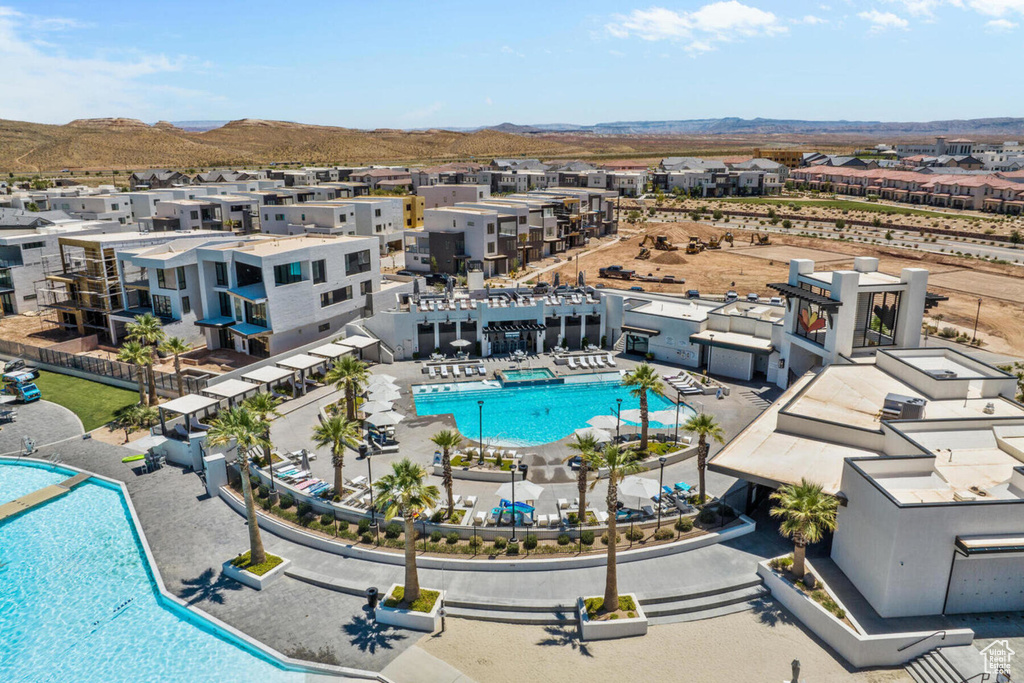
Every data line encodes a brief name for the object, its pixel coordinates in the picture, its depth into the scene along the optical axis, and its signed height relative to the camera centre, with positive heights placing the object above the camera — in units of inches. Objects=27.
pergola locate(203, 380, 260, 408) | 1571.1 -512.2
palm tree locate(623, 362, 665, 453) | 1428.4 -461.1
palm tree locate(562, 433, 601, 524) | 1055.1 -454.6
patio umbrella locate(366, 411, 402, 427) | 1465.3 -544.2
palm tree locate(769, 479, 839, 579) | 936.0 -490.3
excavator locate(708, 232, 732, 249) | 4057.6 -451.3
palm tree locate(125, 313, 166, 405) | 1681.8 -397.3
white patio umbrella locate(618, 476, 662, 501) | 1107.9 -534.1
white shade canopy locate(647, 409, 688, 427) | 1476.4 -548.8
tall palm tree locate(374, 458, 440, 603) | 924.0 -451.9
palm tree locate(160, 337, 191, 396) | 1647.4 -426.2
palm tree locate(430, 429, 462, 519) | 1162.6 -483.1
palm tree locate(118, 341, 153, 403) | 1616.6 -434.3
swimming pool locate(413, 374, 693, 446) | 1593.3 -617.0
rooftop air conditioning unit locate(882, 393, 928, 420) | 1212.5 -443.7
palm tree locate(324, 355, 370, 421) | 1508.4 -457.8
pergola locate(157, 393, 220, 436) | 1488.7 -519.9
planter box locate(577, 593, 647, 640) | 905.5 -622.0
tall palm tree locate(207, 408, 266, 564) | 1035.3 -417.5
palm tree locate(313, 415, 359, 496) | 1182.3 -471.6
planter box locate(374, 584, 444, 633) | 924.0 -620.1
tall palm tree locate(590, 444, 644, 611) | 912.3 -433.1
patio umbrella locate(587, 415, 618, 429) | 1376.7 -522.9
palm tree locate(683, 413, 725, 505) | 1190.8 -464.8
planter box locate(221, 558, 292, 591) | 1023.6 -623.4
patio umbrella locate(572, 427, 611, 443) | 1446.5 -587.5
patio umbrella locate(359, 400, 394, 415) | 1508.4 -530.4
